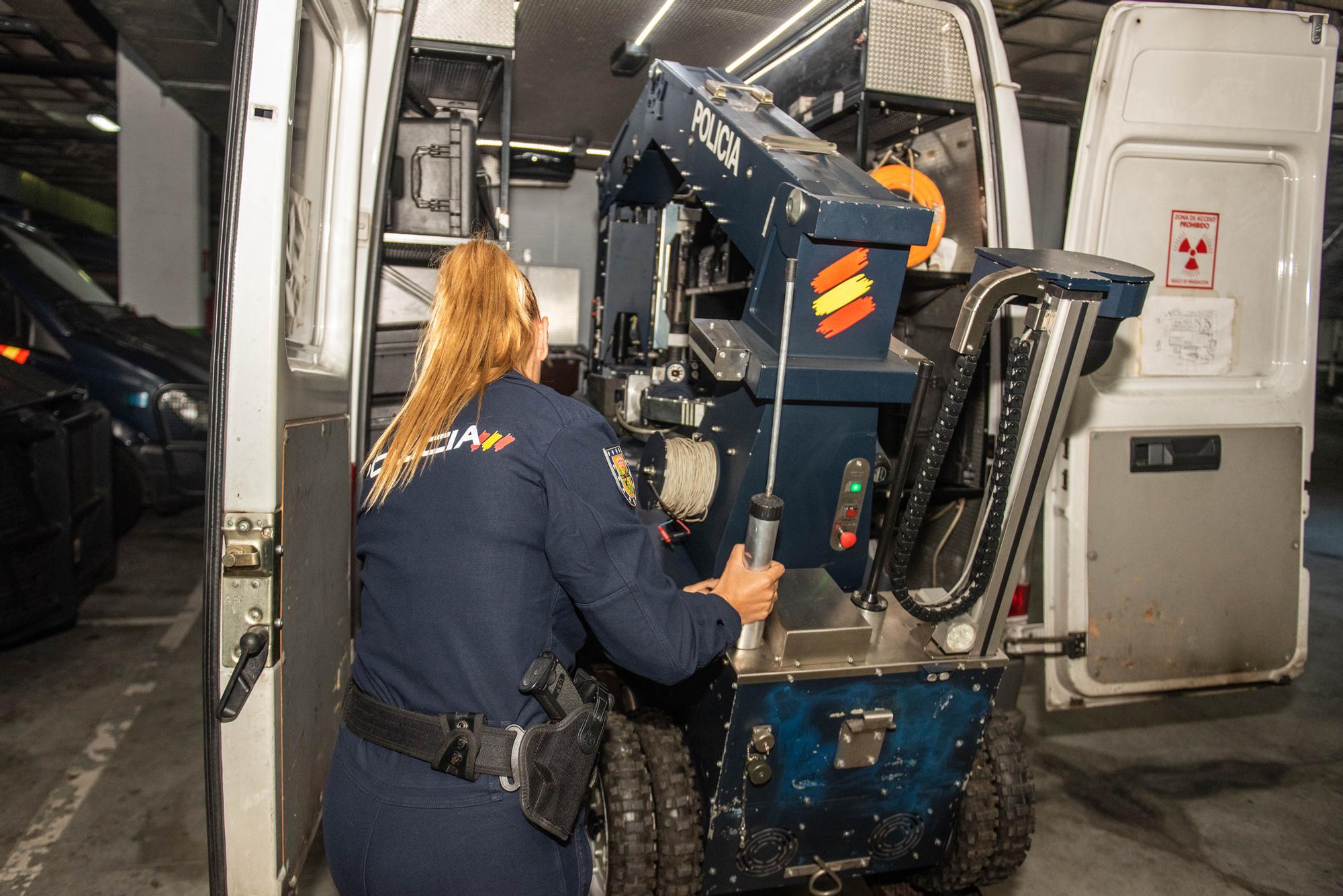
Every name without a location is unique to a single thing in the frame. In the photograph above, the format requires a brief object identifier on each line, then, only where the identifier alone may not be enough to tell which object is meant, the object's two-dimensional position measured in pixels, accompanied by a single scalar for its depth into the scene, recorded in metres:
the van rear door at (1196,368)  2.87
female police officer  1.48
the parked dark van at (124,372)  6.21
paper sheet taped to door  3.02
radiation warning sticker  2.99
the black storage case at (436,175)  3.24
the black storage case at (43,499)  4.07
